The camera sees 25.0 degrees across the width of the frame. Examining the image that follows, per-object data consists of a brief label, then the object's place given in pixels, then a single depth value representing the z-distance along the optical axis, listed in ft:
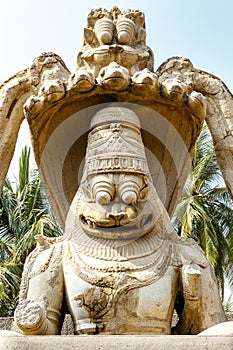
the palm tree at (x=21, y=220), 34.65
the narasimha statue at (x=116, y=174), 9.37
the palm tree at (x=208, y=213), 35.51
